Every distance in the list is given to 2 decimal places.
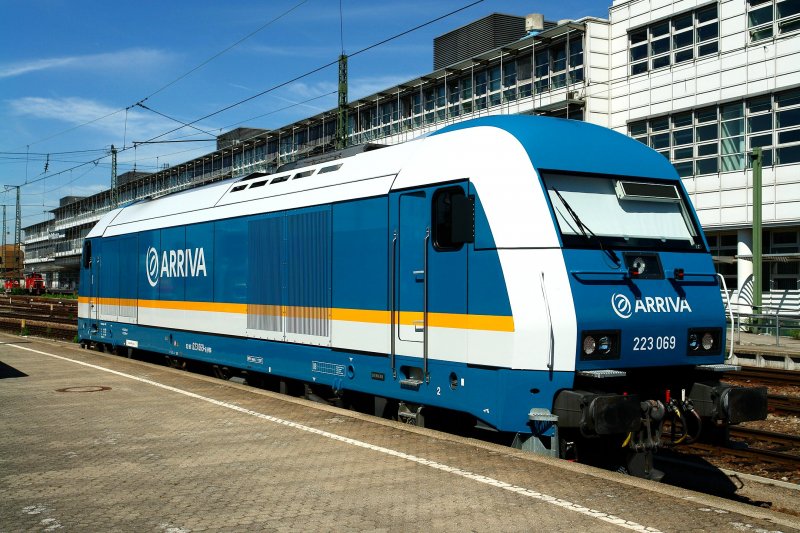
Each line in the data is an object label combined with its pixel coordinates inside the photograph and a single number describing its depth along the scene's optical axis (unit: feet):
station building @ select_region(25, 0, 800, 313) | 92.94
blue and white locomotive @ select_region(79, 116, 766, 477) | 25.31
